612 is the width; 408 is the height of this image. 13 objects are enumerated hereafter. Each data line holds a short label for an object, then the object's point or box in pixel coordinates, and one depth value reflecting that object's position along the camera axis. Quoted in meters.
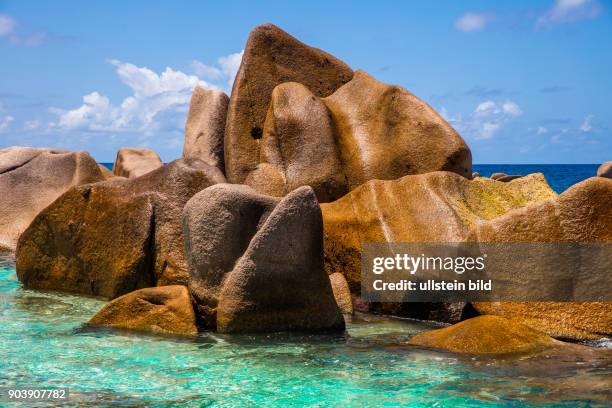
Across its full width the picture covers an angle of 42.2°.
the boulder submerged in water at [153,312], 9.58
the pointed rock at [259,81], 16.17
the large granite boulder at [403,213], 11.19
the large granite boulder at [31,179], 17.58
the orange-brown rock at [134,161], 24.55
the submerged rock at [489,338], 8.46
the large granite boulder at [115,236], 11.63
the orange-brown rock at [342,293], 10.98
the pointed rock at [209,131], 17.61
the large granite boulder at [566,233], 9.54
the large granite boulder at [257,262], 9.38
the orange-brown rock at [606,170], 33.09
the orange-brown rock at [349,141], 14.32
